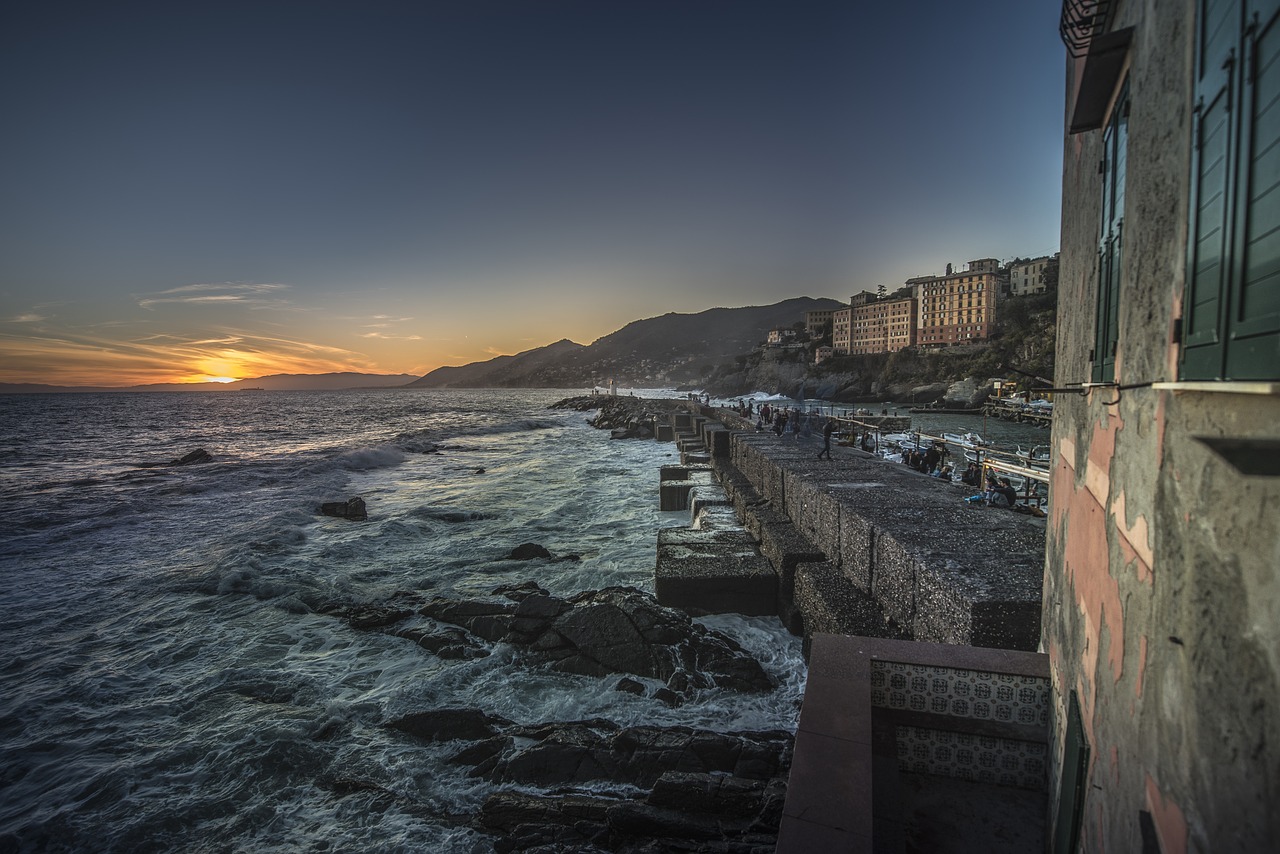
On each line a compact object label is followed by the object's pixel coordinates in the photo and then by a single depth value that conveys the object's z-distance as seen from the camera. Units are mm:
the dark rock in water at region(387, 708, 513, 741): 5691
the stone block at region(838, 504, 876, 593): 6172
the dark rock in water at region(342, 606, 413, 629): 8391
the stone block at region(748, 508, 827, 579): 7645
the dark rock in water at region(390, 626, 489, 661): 7246
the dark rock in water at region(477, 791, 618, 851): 4215
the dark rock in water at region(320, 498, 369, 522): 15875
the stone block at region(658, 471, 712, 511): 14539
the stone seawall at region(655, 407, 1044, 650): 4414
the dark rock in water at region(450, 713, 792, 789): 4801
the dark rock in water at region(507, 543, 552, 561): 11305
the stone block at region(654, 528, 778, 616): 7801
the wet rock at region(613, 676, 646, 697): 6157
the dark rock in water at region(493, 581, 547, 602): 9094
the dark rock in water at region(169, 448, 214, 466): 29883
